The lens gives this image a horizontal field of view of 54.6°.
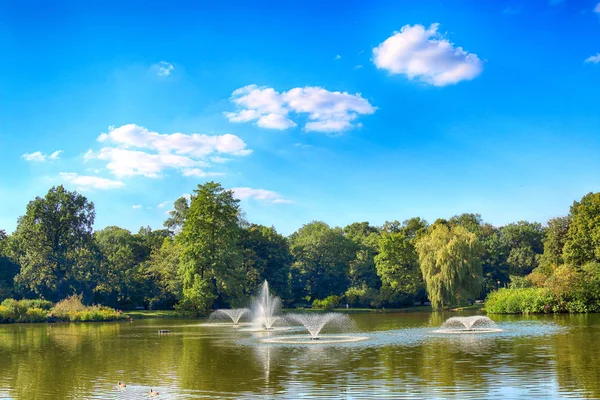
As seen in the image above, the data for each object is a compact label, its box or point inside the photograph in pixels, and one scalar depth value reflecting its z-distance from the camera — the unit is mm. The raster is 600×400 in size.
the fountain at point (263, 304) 47850
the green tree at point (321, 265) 81625
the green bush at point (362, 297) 73512
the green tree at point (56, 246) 64125
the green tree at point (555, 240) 63625
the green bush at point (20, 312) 51969
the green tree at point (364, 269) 80438
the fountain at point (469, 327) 31922
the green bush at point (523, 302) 49031
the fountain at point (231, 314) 50122
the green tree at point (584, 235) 55406
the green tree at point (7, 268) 67125
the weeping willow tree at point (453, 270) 60094
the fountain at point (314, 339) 28438
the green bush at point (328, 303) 73125
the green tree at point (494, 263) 82000
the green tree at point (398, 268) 72938
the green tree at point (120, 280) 67562
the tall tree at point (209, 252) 62500
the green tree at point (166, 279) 65562
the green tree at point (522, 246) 83188
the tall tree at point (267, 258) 74375
